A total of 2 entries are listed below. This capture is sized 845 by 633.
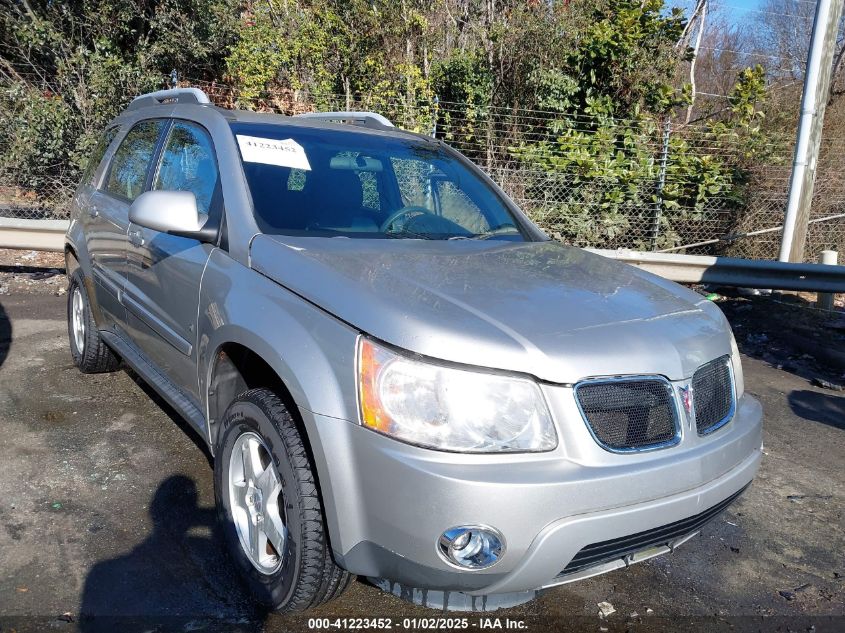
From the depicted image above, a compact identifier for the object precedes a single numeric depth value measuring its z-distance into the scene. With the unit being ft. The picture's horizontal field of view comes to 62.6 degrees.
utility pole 26.35
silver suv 6.63
